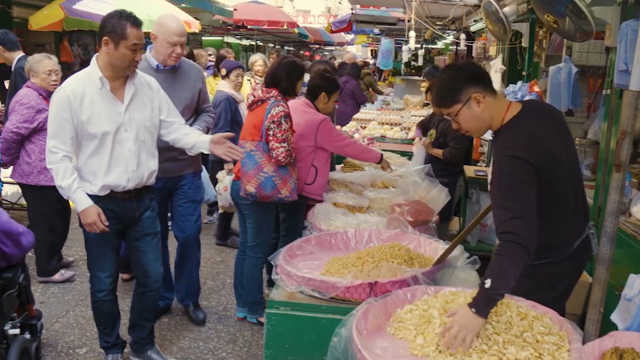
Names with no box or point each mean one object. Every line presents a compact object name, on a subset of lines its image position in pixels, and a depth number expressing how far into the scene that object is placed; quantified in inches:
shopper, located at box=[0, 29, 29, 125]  202.5
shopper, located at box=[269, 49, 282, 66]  414.6
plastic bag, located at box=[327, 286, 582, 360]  77.9
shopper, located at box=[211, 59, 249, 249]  216.5
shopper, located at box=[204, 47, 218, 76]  334.0
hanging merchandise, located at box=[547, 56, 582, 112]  190.7
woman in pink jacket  147.6
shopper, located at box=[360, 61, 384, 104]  482.0
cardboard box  142.6
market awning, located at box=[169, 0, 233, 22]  378.9
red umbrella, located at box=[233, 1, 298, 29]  510.6
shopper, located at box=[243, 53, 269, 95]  262.8
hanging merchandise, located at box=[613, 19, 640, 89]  121.2
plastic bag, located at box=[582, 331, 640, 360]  78.3
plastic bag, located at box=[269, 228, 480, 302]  99.4
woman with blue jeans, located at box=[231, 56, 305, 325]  133.7
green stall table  99.7
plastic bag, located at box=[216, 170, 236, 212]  209.3
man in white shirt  109.1
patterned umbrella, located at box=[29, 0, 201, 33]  270.7
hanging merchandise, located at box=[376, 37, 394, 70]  509.0
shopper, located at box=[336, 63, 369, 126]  367.6
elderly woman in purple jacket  173.3
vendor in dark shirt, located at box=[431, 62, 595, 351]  69.1
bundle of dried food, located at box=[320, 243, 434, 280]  101.7
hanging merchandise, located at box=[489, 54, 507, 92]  282.2
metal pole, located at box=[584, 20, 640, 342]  86.7
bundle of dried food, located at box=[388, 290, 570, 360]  73.8
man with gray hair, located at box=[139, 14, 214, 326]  141.5
